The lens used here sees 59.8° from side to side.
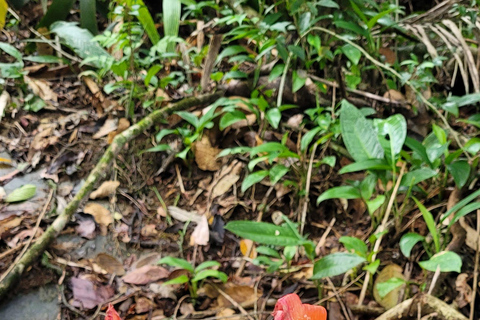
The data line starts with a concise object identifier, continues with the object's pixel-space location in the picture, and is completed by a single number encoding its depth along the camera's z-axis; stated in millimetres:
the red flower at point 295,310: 419
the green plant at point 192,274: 1592
